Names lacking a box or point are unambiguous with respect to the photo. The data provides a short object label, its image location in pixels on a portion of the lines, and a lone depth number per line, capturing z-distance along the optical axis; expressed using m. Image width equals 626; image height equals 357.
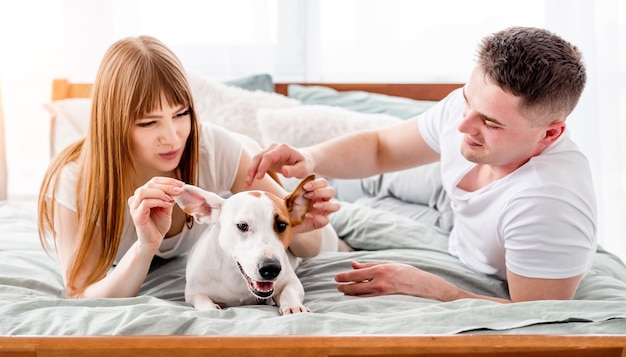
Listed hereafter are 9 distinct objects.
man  1.60
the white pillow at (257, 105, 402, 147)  2.77
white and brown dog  1.46
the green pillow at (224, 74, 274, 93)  3.24
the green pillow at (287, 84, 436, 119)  2.99
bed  1.19
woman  1.61
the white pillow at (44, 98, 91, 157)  2.88
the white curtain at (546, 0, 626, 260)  3.32
